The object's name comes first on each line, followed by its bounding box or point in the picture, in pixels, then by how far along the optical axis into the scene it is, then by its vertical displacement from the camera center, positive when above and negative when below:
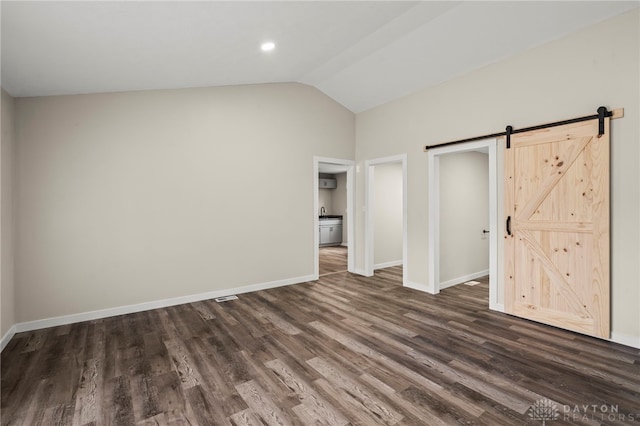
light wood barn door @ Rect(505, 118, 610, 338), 3.05 -0.20
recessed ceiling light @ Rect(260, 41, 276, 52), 3.32 +1.77
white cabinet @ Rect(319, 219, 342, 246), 9.94 -0.73
